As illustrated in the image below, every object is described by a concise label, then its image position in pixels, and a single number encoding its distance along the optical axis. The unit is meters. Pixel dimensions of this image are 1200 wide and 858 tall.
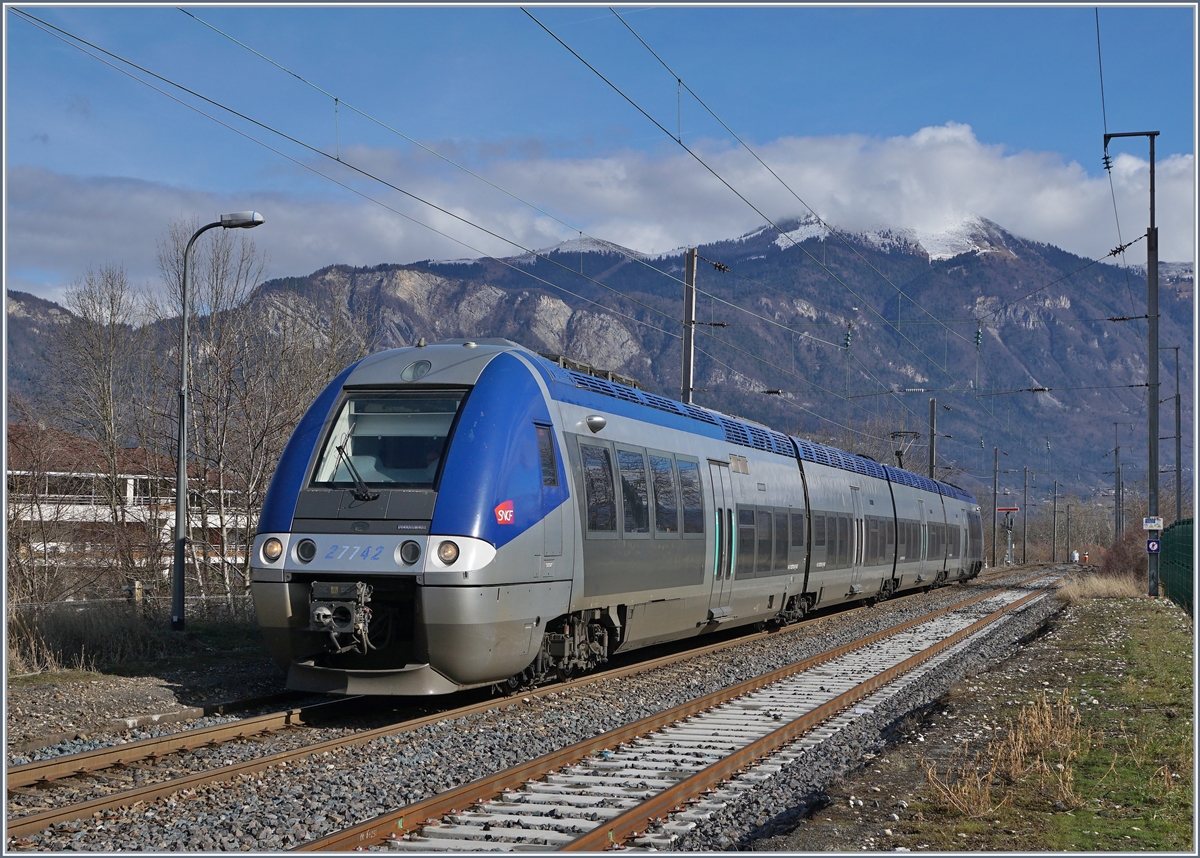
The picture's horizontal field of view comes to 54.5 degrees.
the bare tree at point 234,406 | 28.17
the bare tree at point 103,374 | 32.88
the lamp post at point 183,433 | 17.14
